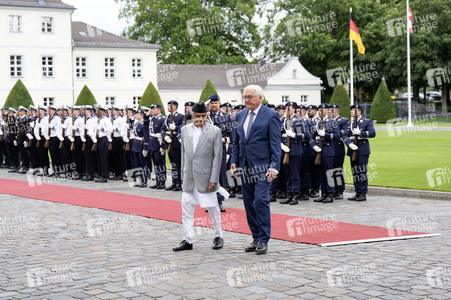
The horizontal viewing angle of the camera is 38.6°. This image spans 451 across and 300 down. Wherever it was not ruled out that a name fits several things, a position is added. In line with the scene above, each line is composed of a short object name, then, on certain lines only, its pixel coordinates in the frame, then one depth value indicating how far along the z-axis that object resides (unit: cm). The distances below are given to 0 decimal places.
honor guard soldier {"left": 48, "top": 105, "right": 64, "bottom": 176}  2058
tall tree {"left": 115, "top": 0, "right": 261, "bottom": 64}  6519
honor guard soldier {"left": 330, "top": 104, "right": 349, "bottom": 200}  1388
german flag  4181
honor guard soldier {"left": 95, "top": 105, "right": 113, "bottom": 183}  1900
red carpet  926
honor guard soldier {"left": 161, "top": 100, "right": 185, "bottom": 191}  1604
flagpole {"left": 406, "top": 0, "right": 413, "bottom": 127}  4467
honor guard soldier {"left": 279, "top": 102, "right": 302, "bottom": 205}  1342
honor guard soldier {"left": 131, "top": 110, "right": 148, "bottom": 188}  1764
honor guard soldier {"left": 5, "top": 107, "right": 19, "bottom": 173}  2335
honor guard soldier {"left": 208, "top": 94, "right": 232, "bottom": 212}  1299
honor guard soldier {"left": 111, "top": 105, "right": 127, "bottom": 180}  1914
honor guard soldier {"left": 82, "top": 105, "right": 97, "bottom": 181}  1938
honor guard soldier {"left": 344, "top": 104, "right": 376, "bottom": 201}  1357
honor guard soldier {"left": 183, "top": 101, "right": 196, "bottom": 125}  1496
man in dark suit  830
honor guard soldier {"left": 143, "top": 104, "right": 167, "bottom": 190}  1659
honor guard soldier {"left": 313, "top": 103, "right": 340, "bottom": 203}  1368
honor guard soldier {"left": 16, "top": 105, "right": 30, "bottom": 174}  2245
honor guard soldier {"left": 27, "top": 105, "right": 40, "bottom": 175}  2180
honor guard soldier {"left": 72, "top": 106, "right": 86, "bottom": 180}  1984
